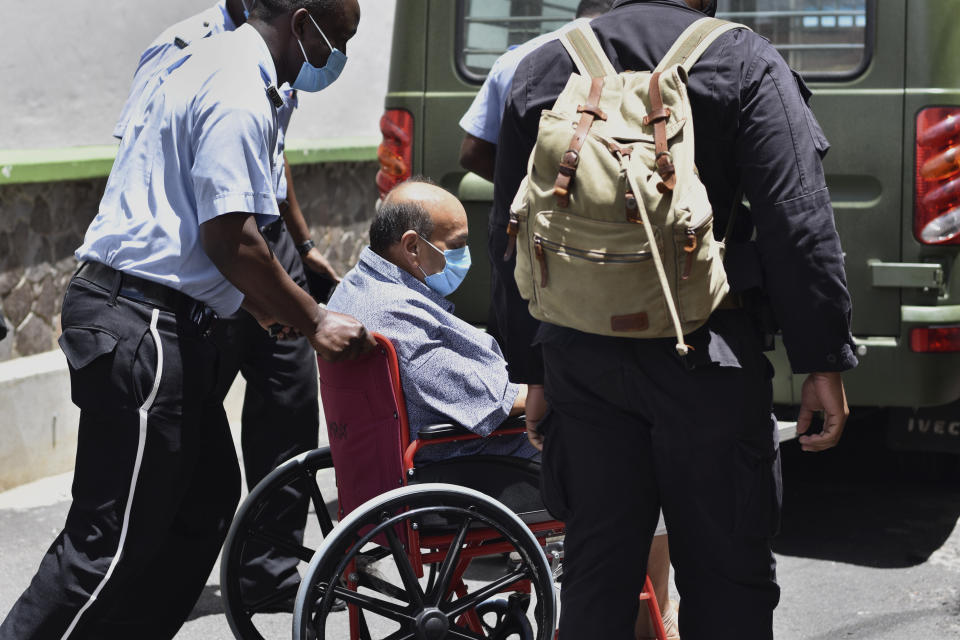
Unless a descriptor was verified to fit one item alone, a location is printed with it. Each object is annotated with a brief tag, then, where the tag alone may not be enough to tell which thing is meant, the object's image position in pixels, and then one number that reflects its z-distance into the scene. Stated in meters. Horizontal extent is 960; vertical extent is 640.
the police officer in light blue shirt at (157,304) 5.83
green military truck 8.88
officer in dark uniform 4.91
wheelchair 6.14
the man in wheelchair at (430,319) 6.55
